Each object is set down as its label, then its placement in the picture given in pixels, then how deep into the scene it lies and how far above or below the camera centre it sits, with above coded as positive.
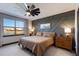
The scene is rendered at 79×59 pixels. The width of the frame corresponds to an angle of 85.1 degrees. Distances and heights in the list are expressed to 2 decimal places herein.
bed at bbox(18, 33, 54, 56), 1.70 -0.71
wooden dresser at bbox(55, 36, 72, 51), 2.12 -0.68
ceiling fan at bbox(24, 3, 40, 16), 1.73 +0.80
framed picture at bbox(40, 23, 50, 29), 3.33 +0.26
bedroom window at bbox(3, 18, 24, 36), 3.06 +0.18
